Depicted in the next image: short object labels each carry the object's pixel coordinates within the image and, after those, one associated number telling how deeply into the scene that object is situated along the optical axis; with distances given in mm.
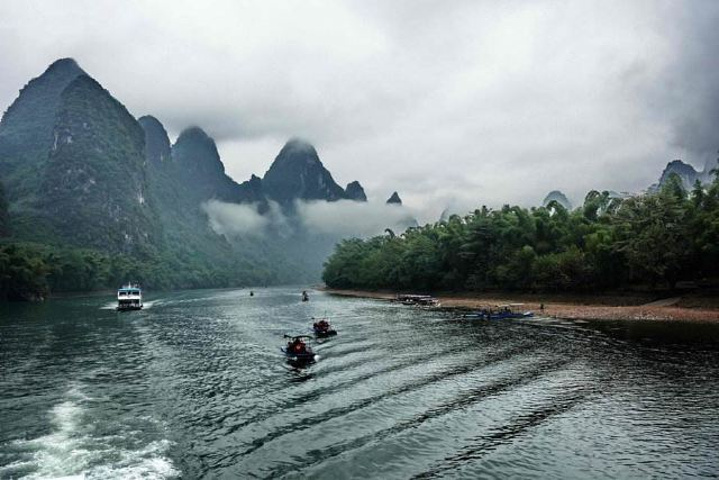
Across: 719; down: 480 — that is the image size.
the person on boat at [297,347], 36044
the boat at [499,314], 61938
